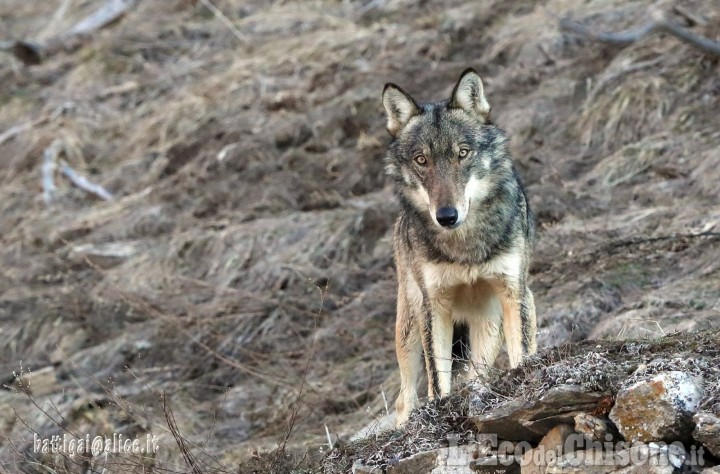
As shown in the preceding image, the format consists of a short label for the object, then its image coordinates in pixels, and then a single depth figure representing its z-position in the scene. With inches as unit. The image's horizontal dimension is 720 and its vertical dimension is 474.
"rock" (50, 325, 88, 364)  950.5
